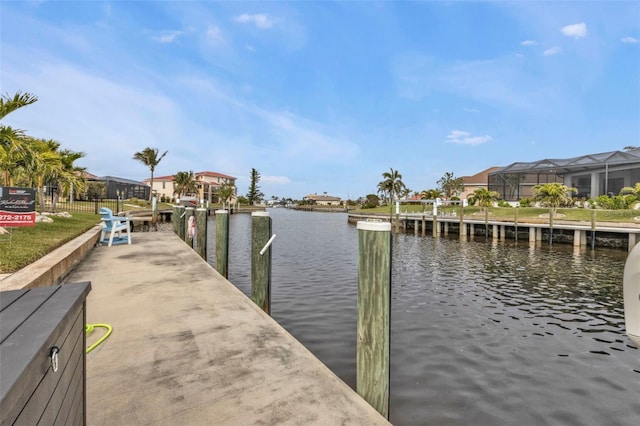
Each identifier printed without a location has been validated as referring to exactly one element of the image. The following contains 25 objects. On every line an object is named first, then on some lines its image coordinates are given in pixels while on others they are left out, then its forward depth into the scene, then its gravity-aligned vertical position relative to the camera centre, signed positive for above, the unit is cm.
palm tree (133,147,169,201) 6144 +864
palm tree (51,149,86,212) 1606 +273
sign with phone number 751 -1
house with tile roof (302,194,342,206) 15638 +372
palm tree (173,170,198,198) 7400 +535
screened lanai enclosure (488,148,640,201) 4356 +515
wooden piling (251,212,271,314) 637 -103
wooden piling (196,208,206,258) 1095 -76
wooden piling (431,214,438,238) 2932 -139
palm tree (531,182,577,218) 3148 +137
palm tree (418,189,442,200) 6494 +279
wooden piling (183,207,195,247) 1409 -87
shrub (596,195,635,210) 2998 +73
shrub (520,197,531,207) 4133 +77
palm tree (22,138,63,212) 890 +134
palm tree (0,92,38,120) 862 +259
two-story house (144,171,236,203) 9100 +608
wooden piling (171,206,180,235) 1656 -46
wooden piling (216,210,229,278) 862 -85
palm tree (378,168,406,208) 7000 +518
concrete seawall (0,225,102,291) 478 -103
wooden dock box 109 -54
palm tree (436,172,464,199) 7886 +517
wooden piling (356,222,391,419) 317 -92
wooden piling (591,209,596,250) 2083 -121
